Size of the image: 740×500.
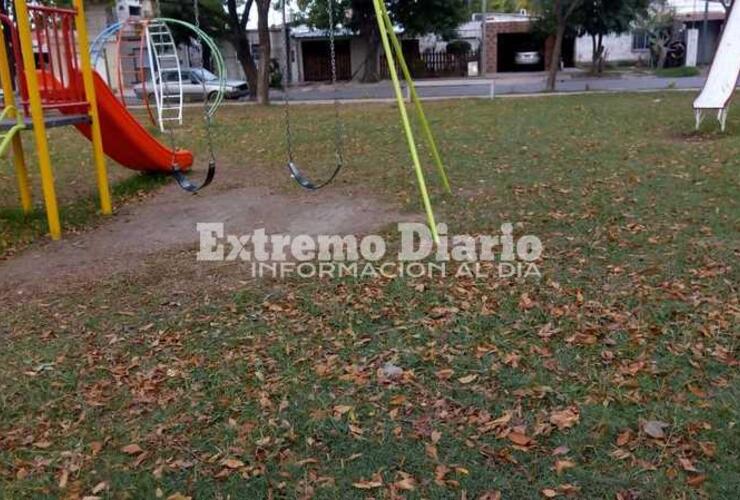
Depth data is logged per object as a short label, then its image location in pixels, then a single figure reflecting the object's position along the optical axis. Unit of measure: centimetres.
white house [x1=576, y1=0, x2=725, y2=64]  3950
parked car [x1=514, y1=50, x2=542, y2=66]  4103
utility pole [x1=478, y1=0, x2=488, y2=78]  4006
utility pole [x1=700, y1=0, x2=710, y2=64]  3731
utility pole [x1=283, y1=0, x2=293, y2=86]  3766
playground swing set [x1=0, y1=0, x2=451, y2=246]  666
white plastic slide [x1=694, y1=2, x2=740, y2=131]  1146
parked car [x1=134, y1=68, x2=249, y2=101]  2634
